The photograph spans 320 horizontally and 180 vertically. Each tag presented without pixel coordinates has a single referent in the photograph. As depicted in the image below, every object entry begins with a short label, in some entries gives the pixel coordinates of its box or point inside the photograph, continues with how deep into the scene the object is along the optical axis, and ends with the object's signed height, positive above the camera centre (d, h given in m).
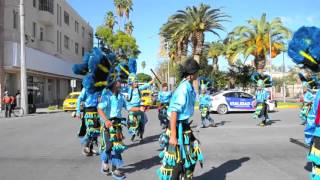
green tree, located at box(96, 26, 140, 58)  40.63 +7.83
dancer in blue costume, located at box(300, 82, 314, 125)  9.54 -0.19
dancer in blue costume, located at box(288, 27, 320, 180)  3.11 +0.41
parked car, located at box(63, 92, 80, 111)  20.65 -0.53
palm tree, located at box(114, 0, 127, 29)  49.35 +15.25
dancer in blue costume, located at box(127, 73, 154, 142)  7.46 -0.32
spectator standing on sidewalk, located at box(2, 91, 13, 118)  16.91 -0.42
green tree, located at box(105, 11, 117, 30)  48.42 +12.60
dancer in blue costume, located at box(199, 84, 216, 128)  10.67 -0.38
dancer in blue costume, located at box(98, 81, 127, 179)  4.79 -0.59
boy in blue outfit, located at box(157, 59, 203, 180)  3.55 -0.53
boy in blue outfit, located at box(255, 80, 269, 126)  10.70 -0.30
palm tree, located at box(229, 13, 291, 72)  27.21 +5.15
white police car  16.86 -0.57
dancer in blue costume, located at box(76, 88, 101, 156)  6.04 -0.39
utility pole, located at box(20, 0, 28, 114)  18.38 +1.32
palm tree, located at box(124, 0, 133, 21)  49.80 +15.10
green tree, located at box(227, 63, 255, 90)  34.76 +2.42
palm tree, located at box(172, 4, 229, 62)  24.84 +6.14
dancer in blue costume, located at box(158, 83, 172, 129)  8.79 -0.17
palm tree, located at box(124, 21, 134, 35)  51.01 +11.98
